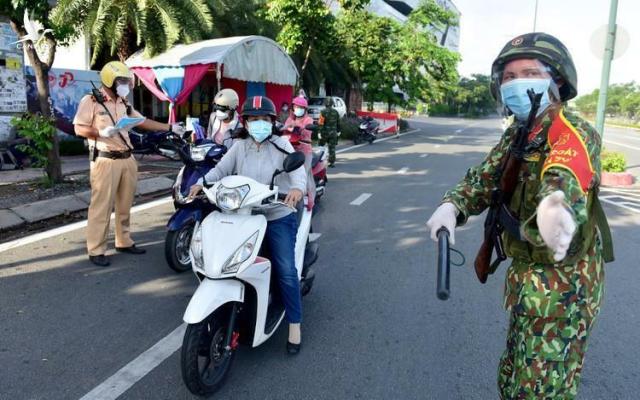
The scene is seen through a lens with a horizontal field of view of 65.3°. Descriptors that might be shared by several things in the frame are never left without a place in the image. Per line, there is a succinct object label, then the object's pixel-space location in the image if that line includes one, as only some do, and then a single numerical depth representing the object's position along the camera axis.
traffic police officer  4.78
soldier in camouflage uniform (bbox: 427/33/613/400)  1.71
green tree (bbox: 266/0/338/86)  17.22
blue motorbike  4.64
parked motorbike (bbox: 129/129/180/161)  4.76
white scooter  2.75
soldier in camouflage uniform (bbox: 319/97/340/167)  12.93
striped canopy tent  12.39
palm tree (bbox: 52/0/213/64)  12.85
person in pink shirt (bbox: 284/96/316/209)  7.89
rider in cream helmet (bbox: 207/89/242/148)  6.24
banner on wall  12.36
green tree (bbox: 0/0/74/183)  7.21
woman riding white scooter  3.29
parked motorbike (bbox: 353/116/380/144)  19.92
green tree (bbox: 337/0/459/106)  25.66
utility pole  11.75
